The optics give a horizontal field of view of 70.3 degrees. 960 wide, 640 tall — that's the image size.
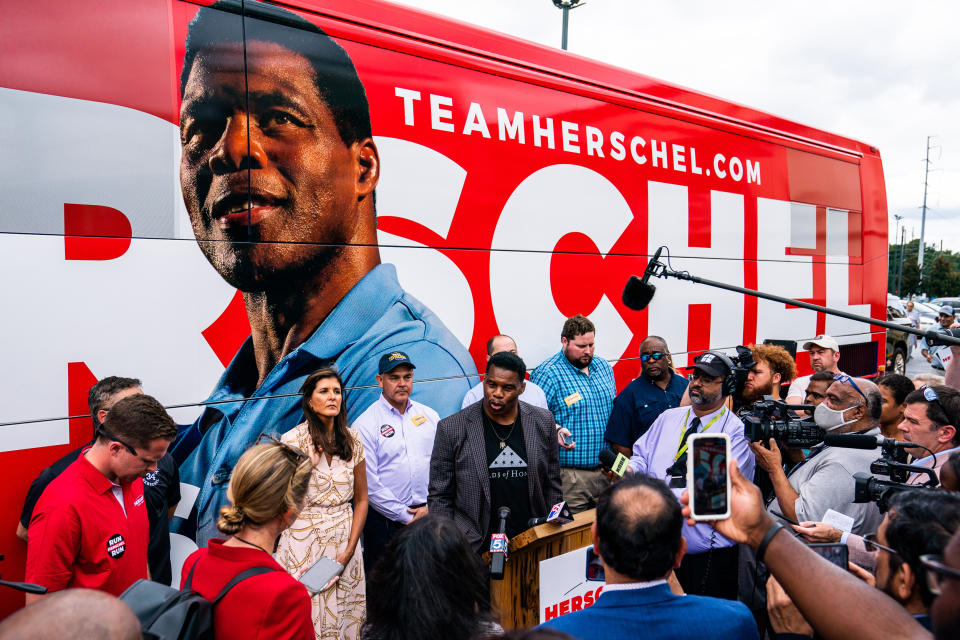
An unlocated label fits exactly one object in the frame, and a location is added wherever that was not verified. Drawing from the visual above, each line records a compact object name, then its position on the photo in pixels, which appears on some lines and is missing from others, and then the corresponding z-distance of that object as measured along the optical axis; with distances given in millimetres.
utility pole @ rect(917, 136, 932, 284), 55231
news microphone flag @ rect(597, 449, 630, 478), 3383
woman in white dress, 3666
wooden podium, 3406
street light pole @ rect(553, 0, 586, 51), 10930
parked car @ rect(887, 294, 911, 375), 14531
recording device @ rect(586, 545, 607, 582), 2908
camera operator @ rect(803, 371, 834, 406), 5129
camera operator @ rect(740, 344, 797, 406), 5516
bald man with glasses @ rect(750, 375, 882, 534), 3275
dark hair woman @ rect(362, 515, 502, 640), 1756
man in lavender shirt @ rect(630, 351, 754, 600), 3633
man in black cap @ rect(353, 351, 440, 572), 4164
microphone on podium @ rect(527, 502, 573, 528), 3393
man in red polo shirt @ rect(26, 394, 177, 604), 2521
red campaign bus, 2980
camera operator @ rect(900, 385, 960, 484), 3545
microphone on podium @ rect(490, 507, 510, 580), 3184
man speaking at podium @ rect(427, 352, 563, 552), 3693
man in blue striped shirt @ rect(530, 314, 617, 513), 4980
